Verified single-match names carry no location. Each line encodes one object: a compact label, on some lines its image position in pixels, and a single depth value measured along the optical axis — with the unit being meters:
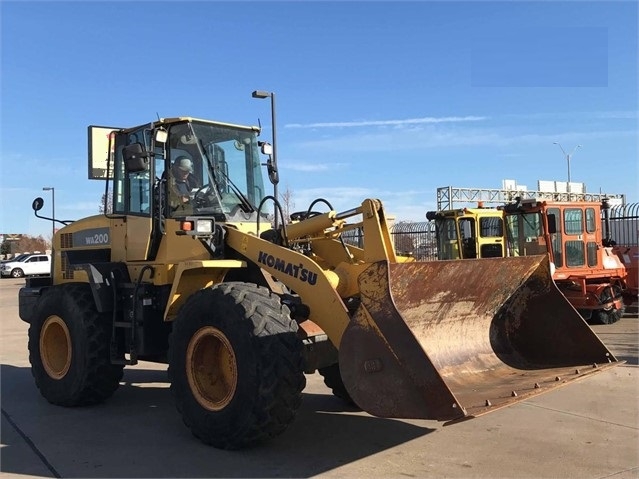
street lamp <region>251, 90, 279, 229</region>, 18.64
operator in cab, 6.48
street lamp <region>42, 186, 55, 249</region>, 38.41
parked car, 43.12
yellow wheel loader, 4.68
